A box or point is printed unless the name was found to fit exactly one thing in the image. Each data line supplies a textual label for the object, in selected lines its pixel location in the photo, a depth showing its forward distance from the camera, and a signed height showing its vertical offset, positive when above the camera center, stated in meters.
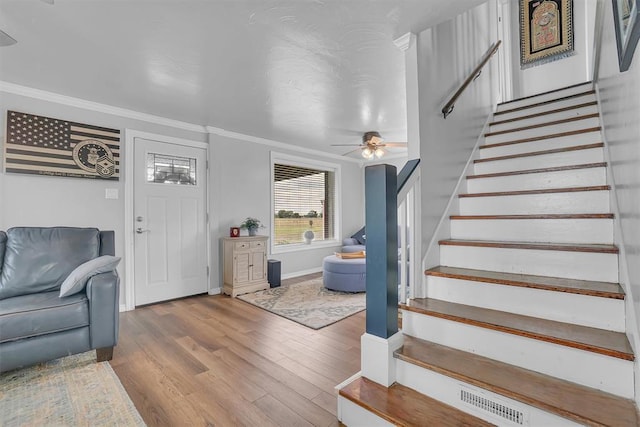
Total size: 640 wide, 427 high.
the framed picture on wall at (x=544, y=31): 3.92 +2.64
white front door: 3.47 +0.00
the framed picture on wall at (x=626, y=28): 0.77 +0.55
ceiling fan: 4.06 +1.03
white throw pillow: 2.07 -0.39
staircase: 1.08 -0.51
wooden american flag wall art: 2.70 +0.78
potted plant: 4.22 -0.10
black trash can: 4.31 -0.84
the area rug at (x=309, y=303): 3.01 -1.06
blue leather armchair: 1.83 -0.55
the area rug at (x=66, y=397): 1.52 -1.05
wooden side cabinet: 3.89 -0.65
